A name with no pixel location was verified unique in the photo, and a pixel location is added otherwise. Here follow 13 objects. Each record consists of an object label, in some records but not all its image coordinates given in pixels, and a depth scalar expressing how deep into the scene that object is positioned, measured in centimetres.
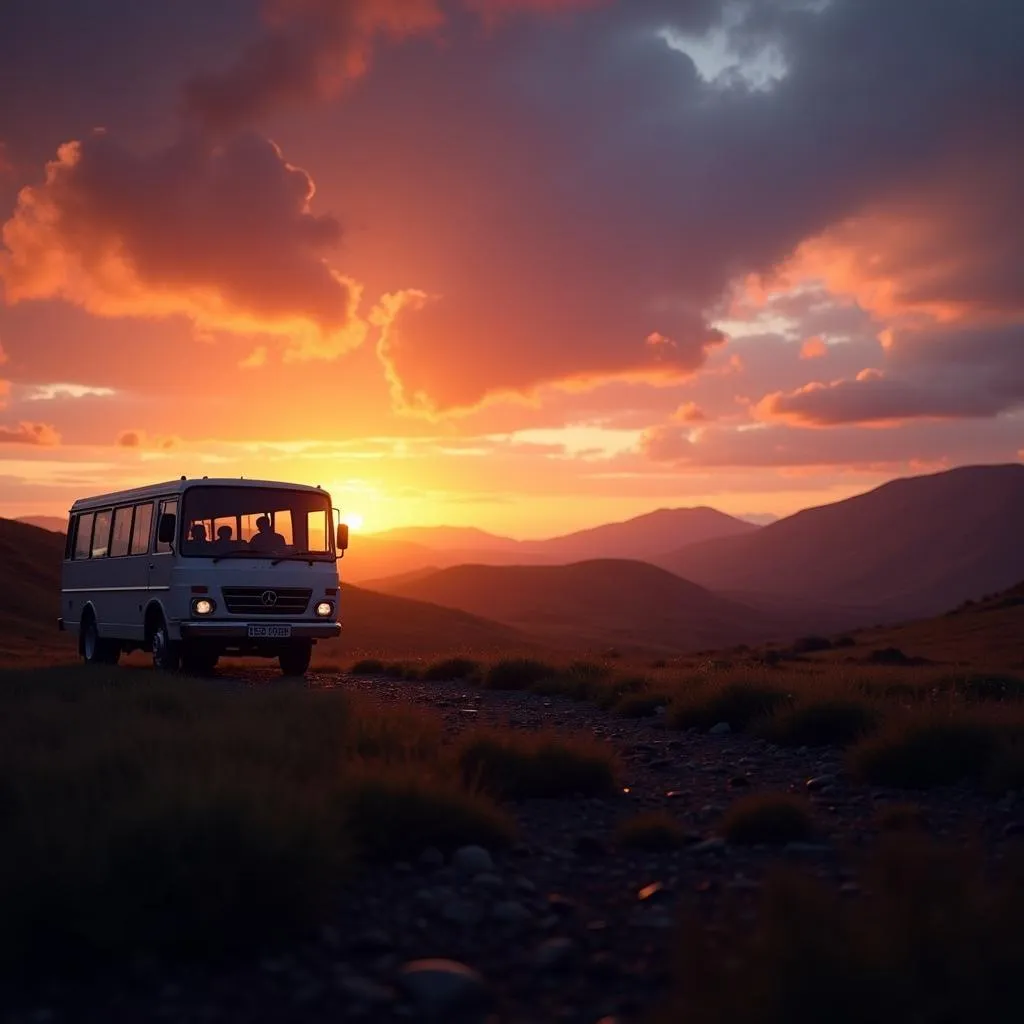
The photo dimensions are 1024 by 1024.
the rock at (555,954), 489
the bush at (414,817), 647
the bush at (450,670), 1969
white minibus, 1717
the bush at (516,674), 1759
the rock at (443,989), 439
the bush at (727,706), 1243
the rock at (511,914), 550
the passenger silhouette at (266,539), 1770
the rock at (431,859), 637
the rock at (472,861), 630
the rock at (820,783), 888
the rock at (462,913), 550
